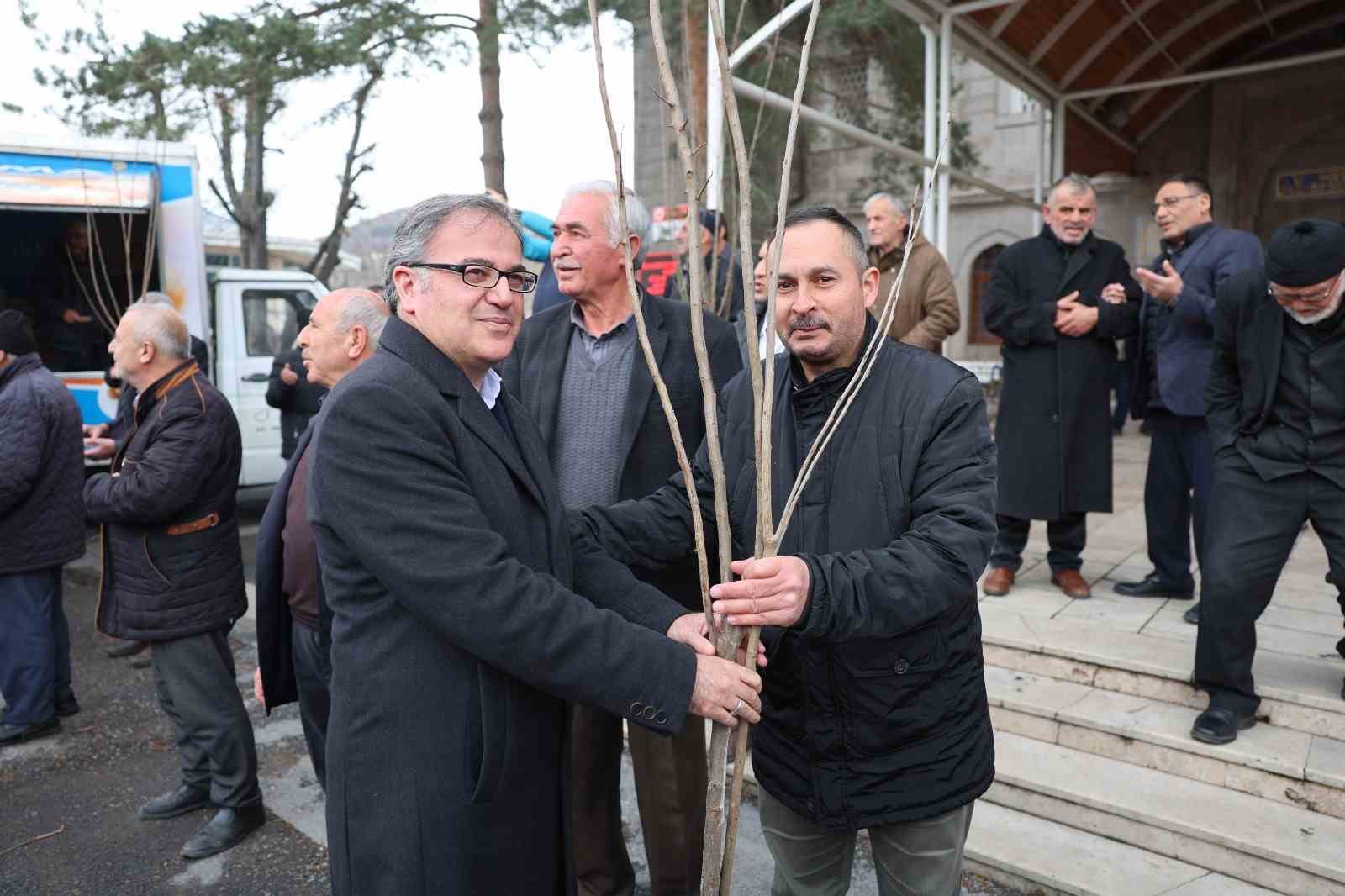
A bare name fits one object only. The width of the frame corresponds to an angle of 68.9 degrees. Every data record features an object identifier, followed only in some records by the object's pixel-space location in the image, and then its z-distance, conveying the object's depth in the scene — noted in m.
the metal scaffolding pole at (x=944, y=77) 5.75
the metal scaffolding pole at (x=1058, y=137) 7.68
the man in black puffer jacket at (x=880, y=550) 1.80
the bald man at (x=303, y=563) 2.71
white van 7.02
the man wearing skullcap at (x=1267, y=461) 3.00
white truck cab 8.30
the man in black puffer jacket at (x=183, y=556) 3.20
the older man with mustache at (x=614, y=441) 2.73
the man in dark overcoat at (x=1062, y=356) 4.25
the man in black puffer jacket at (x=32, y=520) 3.94
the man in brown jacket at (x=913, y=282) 4.30
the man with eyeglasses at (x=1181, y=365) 4.04
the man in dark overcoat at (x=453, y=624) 1.47
